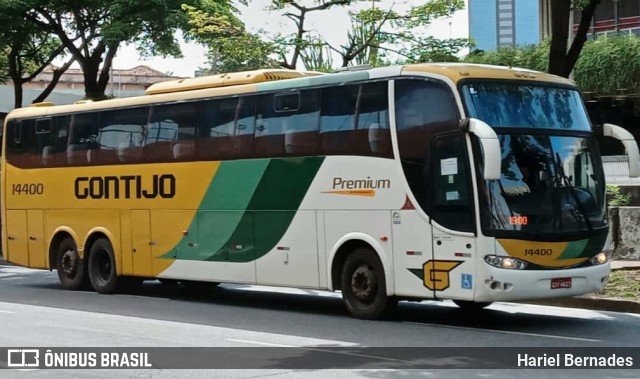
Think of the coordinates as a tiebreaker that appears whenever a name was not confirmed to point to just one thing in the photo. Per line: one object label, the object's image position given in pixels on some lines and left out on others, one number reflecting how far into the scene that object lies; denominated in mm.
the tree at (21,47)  30562
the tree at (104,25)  29094
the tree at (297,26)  24753
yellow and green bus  13109
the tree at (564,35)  17734
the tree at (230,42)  24641
